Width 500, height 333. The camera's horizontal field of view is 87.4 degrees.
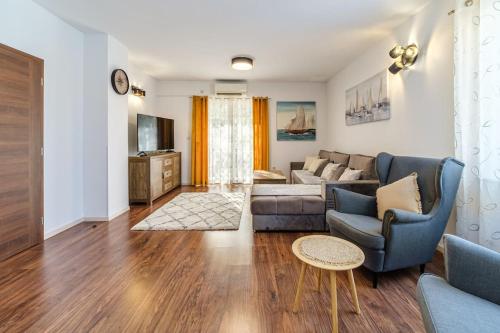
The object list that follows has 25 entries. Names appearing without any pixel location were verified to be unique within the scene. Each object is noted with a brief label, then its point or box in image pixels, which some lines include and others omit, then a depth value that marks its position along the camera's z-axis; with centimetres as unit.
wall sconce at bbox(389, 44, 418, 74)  293
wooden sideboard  455
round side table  148
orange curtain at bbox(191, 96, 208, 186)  642
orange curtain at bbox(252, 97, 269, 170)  645
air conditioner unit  617
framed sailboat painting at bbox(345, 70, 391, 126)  362
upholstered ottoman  314
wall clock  375
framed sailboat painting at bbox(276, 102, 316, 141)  652
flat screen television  477
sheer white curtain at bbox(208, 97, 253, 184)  652
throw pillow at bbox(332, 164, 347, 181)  412
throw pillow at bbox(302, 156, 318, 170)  577
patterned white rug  341
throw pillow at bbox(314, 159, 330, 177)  501
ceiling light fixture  448
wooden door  238
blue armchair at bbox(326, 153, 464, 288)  194
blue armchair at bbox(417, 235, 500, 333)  98
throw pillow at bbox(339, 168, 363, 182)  344
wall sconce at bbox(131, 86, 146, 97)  496
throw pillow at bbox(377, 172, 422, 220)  216
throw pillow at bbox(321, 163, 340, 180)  425
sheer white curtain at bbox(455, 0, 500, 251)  194
